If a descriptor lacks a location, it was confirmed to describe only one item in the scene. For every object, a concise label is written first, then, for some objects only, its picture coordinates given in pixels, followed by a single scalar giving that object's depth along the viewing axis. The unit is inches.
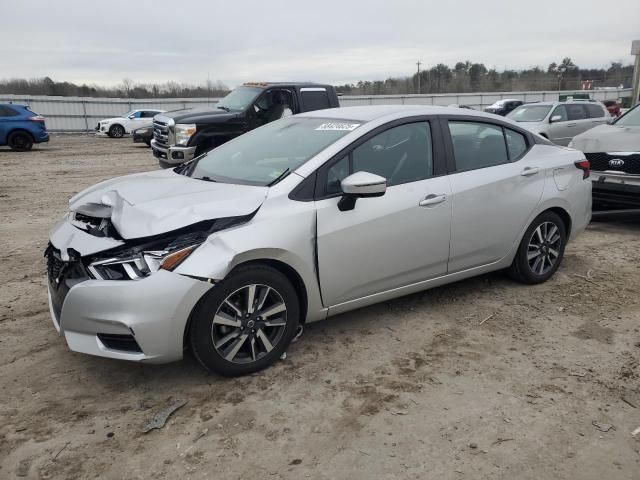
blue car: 685.3
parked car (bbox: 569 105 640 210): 268.1
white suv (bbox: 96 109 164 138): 1064.8
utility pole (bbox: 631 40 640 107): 727.1
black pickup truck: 367.6
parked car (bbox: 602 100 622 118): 869.5
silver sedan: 118.9
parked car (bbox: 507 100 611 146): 529.5
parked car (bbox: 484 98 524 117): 1041.6
